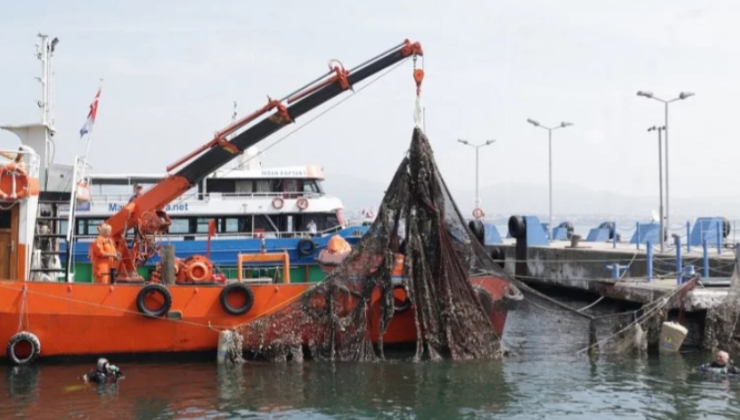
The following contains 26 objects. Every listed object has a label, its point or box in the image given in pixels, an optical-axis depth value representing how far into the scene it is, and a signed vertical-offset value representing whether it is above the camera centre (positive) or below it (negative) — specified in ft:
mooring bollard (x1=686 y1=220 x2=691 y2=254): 89.65 +3.14
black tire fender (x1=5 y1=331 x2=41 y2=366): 52.65 -5.62
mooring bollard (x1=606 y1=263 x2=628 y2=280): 73.15 -0.87
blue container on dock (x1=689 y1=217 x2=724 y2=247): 91.91 +3.61
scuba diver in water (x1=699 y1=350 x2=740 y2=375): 51.60 -6.23
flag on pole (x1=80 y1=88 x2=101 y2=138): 61.52 +9.87
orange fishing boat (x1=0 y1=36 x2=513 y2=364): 53.47 -1.94
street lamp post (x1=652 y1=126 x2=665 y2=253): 95.25 +11.13
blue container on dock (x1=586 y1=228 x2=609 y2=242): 143.04 +4.46
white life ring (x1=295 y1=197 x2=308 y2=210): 95.30 +6.09
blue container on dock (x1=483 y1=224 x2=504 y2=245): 131.23 +3.88
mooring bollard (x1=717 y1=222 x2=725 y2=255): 83.30 +2.49
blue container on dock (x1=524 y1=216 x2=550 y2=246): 120.06 +3.94
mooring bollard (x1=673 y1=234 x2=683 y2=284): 68.04 +0.20
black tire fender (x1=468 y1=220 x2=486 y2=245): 96.37 +3.61
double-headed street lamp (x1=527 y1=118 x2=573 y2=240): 156.59 +24.51
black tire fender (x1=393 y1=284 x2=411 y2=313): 57.26 -3.10
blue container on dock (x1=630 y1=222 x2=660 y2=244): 112.06 +3.91
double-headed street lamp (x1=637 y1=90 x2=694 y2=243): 104.48 +18.37
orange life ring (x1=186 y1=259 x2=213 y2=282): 58.44 -0.95
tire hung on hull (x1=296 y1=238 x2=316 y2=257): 83.61 +1.09
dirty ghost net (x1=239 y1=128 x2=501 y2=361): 52.70 -1.67
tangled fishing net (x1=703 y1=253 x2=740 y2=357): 60.64 -4.29
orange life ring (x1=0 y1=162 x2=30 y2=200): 54.80 +4.67
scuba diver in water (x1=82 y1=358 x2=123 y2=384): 49.47 -6.80
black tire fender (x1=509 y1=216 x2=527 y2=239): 101.76 +4.02
